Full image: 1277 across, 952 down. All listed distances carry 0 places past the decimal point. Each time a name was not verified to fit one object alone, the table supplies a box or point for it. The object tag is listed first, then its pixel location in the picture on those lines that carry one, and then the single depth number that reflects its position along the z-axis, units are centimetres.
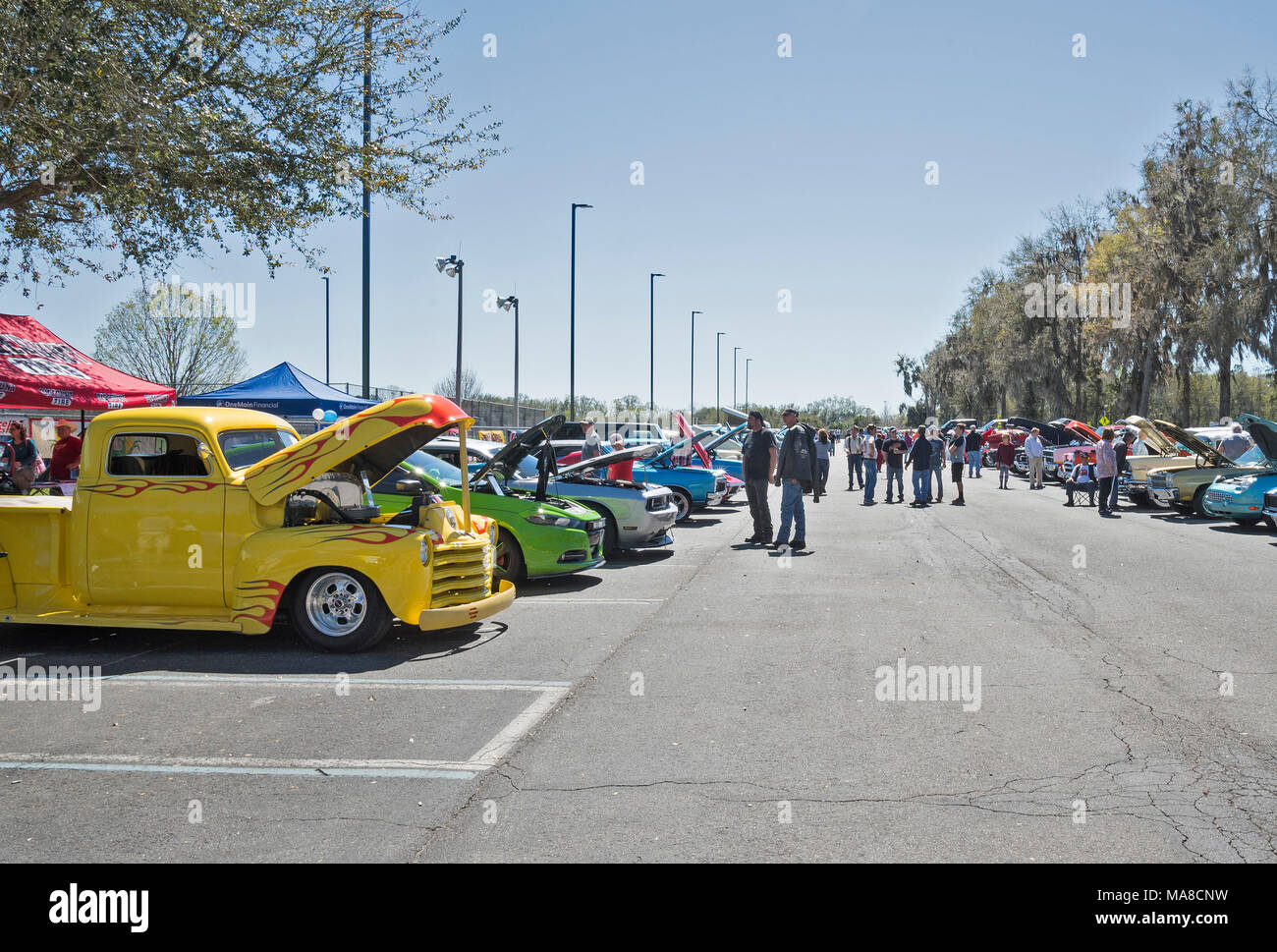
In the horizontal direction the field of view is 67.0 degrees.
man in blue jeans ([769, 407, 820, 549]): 1341
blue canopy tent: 1717
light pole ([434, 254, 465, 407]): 2405
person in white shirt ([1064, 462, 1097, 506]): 2175
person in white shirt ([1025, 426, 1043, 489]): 2852
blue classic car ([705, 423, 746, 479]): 2034
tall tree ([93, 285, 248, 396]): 4731
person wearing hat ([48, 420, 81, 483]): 1352
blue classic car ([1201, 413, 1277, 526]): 1577
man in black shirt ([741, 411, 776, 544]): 1404
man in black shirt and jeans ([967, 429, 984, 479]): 3017
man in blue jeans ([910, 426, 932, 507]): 2172
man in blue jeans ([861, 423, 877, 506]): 2383
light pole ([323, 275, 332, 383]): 4931
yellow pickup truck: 722
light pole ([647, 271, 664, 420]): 5316
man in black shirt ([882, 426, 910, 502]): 2307
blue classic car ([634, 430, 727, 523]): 1792
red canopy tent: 1224
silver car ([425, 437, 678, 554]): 1281
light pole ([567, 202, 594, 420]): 3679
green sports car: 1033
